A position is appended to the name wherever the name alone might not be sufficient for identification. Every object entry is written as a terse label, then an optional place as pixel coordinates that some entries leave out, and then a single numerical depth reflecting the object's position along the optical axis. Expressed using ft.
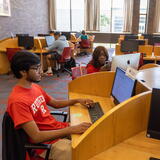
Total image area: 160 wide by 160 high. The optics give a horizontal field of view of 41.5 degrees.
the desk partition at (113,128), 3.39
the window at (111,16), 34.71
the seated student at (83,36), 29.55
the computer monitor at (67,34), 27.53
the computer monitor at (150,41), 18.22
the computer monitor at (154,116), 3.58
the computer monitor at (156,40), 18.04
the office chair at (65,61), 18.45
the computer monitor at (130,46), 16.15
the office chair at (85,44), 29.53
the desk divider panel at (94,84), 6.81
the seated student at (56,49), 18.78
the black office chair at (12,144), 4.30
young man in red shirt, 4.27
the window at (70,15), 36.09
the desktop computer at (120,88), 4.99
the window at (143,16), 33.66
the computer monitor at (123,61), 6.81
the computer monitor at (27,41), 19.63
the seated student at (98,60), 9.09
